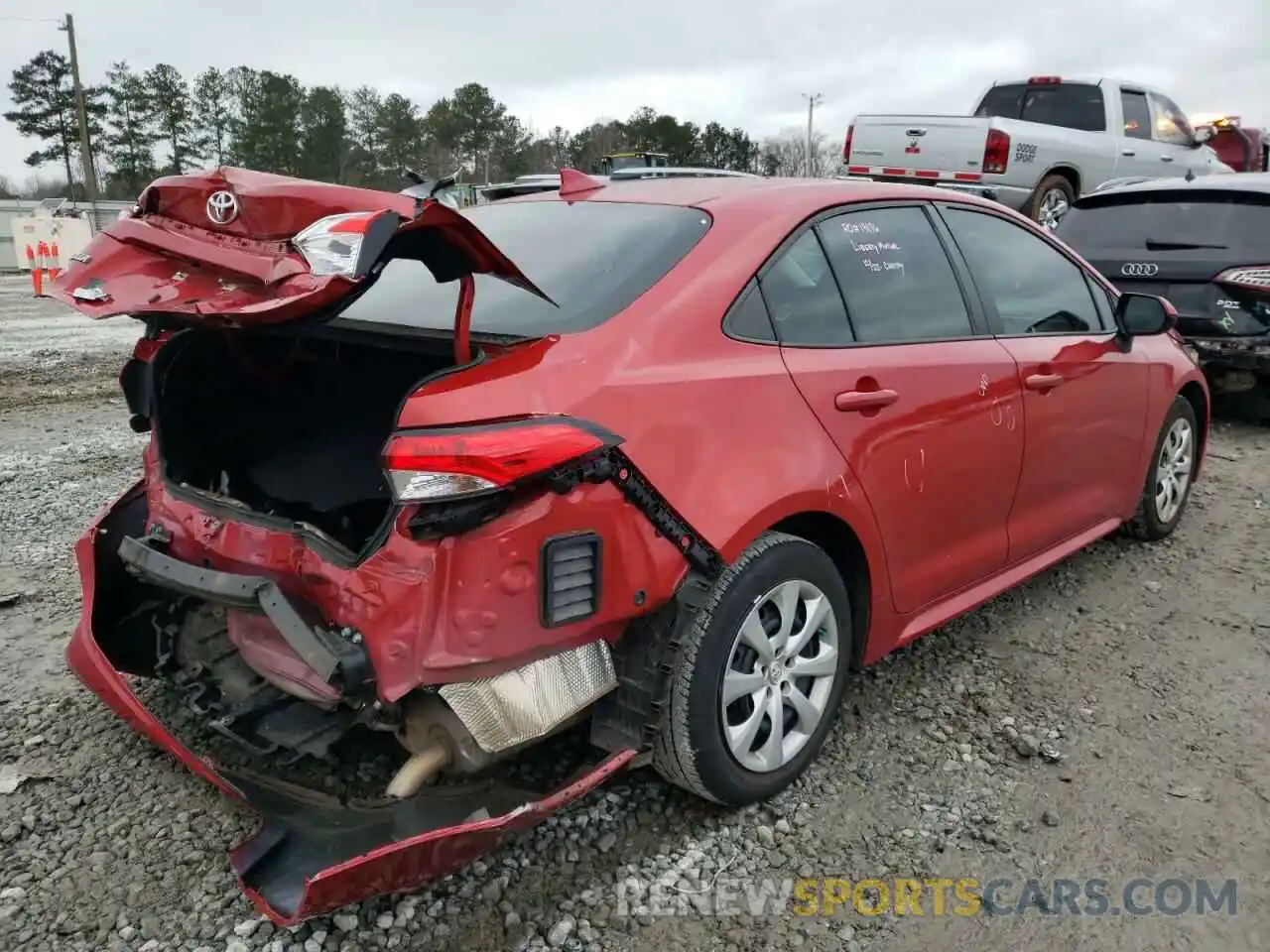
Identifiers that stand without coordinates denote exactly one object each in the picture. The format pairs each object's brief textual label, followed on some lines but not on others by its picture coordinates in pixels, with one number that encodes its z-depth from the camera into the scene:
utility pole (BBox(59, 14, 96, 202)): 37.25
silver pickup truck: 10.49
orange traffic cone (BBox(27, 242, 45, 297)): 22.29
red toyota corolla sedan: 2.10
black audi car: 6.54
